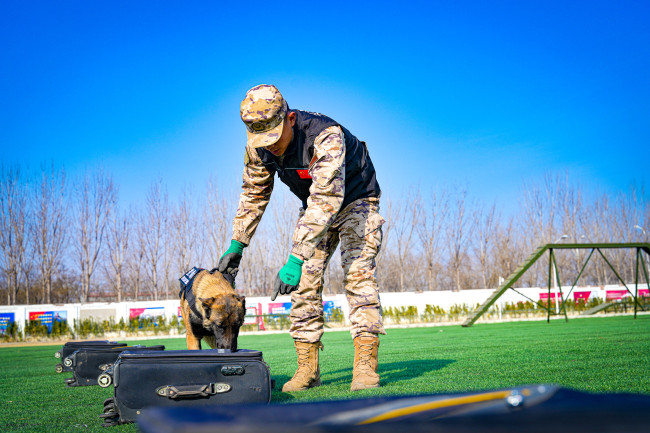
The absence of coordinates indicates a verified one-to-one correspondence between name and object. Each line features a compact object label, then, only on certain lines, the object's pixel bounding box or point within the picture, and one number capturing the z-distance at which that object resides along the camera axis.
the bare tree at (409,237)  39.78
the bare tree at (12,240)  32.12
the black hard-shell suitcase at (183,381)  2.31
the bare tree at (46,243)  32.47
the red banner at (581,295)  23.31
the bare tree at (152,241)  36.69
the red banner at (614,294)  23.56
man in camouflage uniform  3.10
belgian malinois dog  4.16
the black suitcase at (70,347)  4.38
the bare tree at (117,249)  34.78
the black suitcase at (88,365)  3.94
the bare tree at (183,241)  37.25
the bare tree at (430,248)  38.78
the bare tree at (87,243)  32.91
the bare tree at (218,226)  37.50
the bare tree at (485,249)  41.06
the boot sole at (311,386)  3.30
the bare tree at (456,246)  39.59
